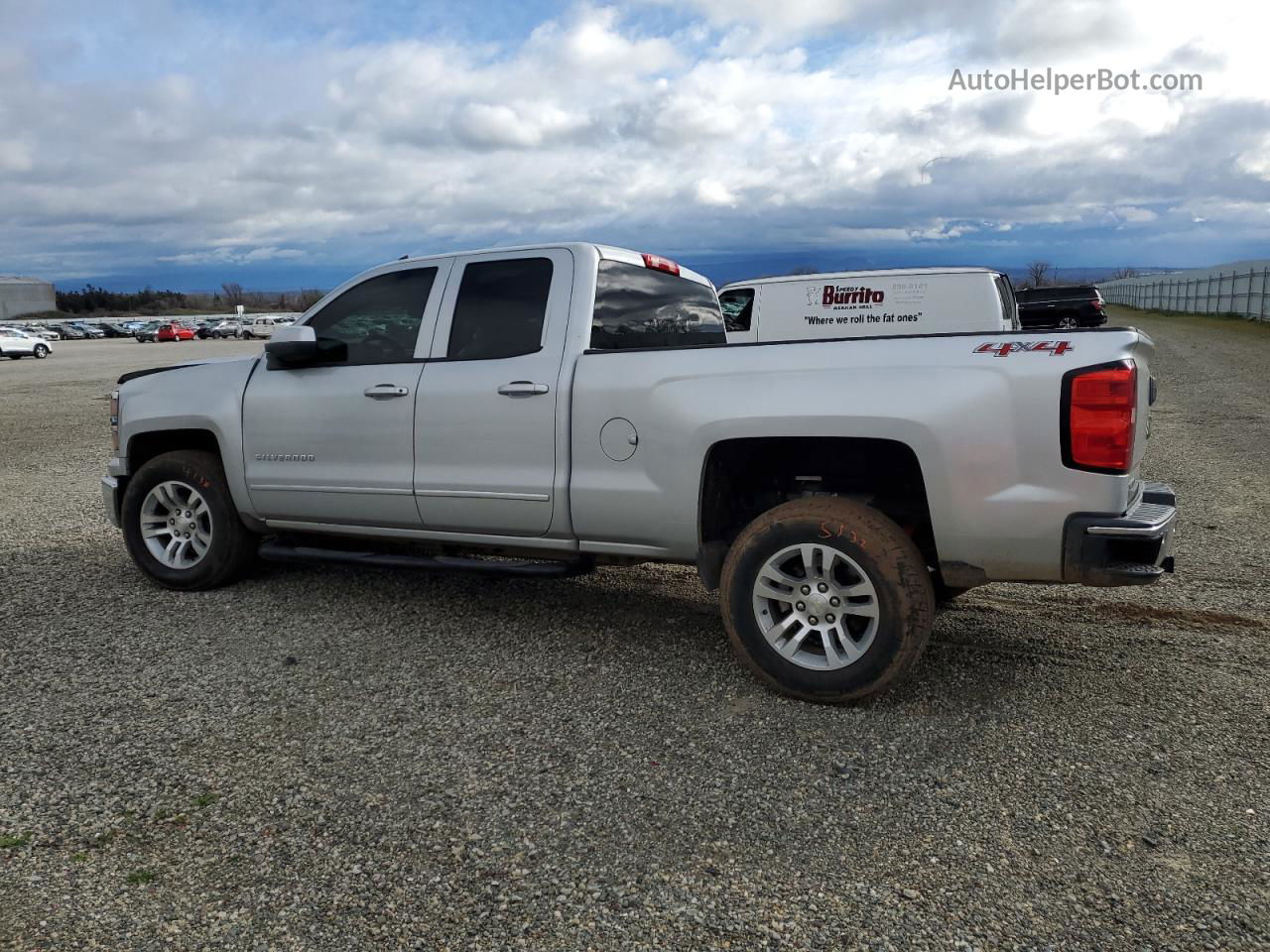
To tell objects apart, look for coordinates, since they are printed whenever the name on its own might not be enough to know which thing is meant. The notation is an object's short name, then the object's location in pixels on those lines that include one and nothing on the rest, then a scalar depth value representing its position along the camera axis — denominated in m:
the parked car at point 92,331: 83.62
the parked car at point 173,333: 67.69
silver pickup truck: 3.68
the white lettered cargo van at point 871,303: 13.70
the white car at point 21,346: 44.03
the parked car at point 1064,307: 28.80
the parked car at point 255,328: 70.44
